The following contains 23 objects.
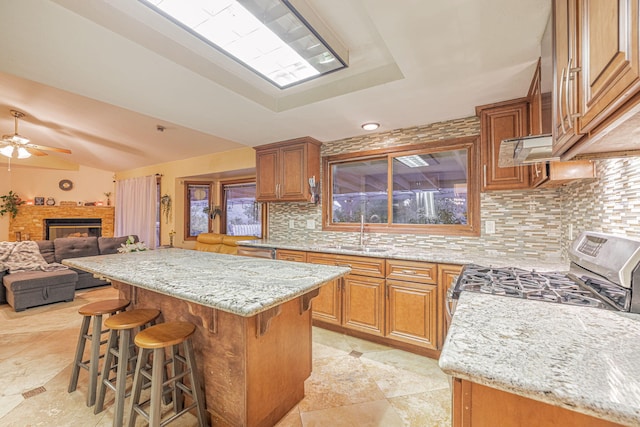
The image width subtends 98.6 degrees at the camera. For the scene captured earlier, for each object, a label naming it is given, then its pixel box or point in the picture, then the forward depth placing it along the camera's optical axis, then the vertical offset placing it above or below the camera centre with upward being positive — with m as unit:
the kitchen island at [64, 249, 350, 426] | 1.31 -0.60
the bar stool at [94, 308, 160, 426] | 1.46 -0.78
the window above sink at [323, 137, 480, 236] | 2.75 +0.31
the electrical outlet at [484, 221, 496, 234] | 2.54 -0.10
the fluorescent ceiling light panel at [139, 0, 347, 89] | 1.36 +1.04
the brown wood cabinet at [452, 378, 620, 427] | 0.60 -0.45
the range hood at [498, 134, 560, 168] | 1.29 +0.34
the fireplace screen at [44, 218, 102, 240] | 6.42 -0.24
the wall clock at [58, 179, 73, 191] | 6.61 +0.79
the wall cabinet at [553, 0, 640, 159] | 0.64 +0.41
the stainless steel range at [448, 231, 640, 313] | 1.03 -0.32
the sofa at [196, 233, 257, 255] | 4.38 -0.43
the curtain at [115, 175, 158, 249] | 5.82 +0.20
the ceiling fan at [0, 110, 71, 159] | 3.74 +1.01
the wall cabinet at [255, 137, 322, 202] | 3.39 +0.61
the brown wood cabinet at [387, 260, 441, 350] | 2.29 -0.75
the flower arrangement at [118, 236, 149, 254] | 3.54 -0.41
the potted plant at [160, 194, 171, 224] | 5.69 +0.23
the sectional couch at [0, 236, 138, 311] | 3.53 -0.83
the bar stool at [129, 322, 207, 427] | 1.32 -0.80
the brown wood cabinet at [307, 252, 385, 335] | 2.56 -0.79
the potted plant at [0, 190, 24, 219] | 5.95 +0.30
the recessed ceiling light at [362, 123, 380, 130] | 2.89 +0.96
